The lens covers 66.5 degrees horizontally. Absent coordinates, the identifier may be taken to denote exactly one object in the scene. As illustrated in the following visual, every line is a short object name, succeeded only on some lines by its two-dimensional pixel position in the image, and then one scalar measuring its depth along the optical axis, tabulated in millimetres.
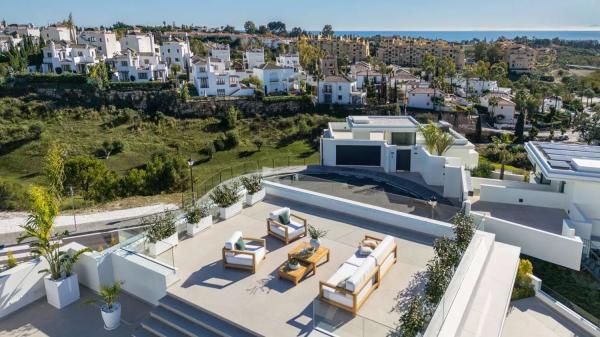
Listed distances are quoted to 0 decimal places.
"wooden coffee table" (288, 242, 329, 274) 11273
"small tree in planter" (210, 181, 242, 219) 14789
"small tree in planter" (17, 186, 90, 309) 11500
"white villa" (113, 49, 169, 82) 74438
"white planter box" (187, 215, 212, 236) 13562
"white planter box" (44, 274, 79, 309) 11541
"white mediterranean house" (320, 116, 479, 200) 27828
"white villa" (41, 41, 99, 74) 77375
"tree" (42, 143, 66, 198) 27719
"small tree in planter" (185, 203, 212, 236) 13570
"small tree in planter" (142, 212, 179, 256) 11867
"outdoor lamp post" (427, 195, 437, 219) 14684
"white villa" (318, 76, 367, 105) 67375
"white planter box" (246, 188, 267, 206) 15938
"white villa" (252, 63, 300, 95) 72688
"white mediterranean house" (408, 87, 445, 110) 69250
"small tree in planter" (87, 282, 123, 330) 10508
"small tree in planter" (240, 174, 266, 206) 15977
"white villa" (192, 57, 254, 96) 69375
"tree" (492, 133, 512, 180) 42653
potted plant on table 11984
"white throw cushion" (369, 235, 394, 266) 10625
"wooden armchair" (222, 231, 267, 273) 11453
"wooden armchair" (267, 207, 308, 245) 13102
